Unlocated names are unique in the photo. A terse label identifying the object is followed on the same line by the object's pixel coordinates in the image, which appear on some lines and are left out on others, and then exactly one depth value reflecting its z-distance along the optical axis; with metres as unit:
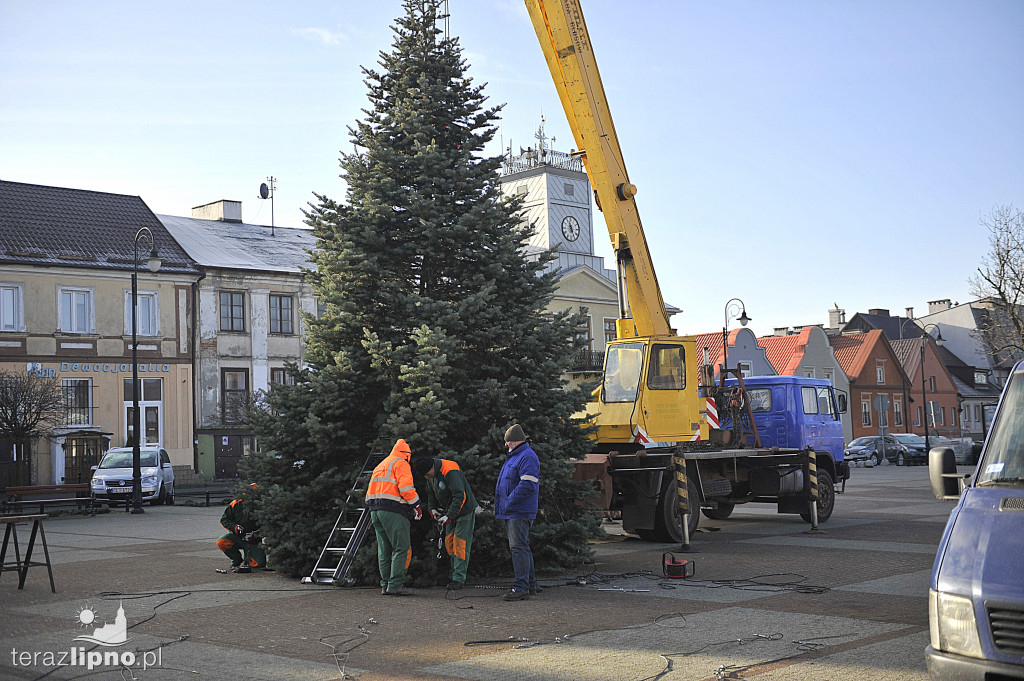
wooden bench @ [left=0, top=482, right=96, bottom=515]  26.39
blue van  5.19
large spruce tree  12.69
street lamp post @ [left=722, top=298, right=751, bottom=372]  32.81
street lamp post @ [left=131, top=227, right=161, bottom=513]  26.89
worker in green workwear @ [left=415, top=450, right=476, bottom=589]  11.44
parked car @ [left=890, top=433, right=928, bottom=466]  49.88
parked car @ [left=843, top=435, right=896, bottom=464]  51.12
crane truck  15.58
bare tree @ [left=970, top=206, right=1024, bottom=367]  33.66
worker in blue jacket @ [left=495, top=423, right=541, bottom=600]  11.03
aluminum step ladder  12.07
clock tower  56.22
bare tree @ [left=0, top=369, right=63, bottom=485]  28.98
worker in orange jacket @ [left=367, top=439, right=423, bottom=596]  11.25
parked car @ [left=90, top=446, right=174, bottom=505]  29.02
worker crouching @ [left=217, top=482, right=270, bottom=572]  13.60
